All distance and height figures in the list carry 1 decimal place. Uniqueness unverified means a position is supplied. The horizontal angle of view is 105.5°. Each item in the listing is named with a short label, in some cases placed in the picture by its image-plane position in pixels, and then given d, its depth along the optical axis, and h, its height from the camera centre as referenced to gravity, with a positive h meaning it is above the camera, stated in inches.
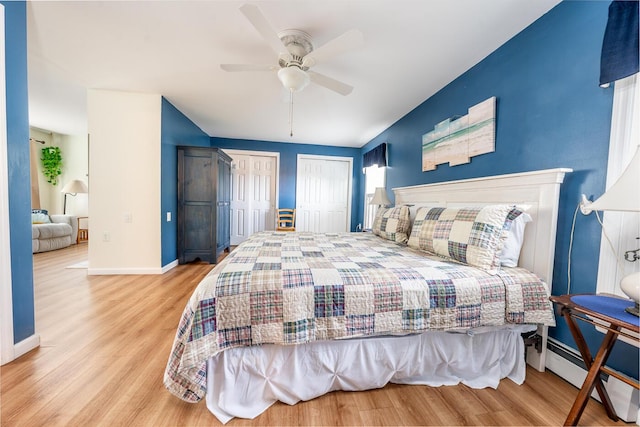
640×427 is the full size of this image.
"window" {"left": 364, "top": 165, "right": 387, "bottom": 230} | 183.8 +13.8
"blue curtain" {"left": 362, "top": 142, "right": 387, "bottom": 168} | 162.1 +33.8
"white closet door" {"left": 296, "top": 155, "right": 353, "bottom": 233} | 217.9 +7.4
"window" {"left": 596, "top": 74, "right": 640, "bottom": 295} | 47.6 +6.8
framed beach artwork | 81.9 +26.3
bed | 45.9 -22.9
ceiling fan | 63.3 +42.0
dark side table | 38.0 -19.8
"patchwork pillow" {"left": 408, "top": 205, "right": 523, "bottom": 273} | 59.0 -7.6
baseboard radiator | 46.5 -36.8
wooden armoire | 149.9 -2.7
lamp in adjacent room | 209.8 +6.8
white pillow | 62.5 -9.5
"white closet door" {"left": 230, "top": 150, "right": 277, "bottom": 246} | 211.8 +4.9
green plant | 212.7 +28.0
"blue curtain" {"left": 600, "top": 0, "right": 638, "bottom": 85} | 46.9 +33.1
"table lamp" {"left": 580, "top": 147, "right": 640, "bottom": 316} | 36.3 +1.6
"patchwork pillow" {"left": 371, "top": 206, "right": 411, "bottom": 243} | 98.9 -9.0
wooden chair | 206.4 -15.1
